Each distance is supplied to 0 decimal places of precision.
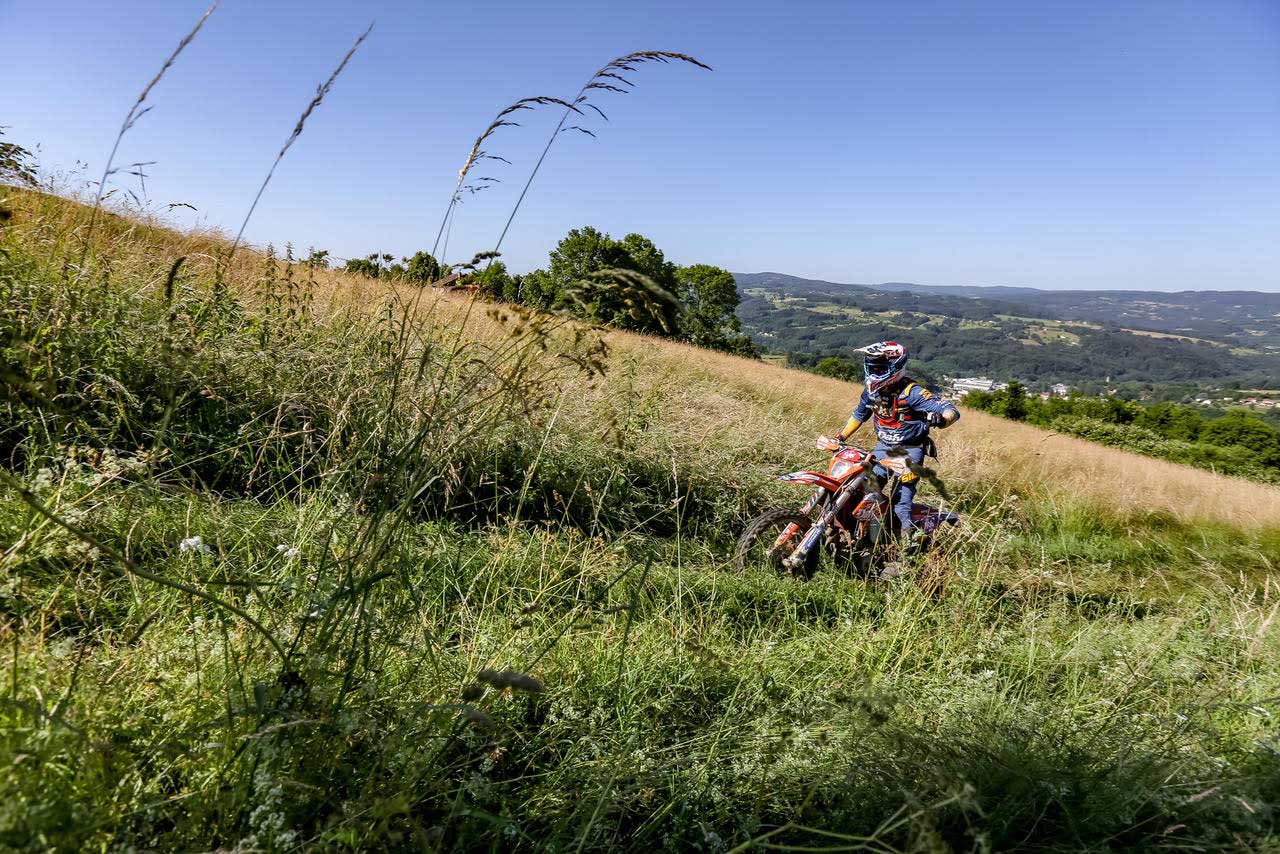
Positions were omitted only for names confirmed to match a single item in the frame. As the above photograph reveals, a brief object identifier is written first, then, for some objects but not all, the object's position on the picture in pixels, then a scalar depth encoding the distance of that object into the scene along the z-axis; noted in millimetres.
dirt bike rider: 4500
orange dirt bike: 4301
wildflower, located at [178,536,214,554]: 2078
